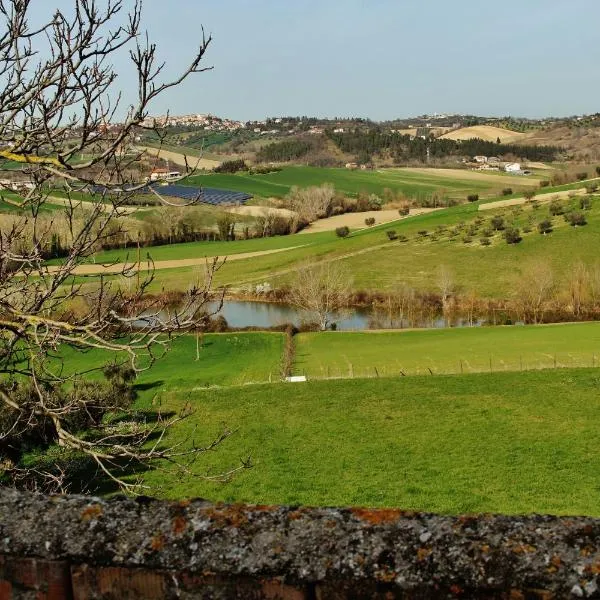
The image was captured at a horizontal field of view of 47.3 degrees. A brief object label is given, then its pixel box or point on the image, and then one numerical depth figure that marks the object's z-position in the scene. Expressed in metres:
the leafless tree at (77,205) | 6.25
